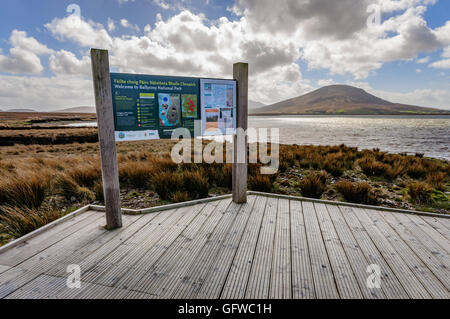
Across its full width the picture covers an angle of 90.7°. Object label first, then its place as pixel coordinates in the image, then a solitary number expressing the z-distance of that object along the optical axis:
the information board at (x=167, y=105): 2.82
